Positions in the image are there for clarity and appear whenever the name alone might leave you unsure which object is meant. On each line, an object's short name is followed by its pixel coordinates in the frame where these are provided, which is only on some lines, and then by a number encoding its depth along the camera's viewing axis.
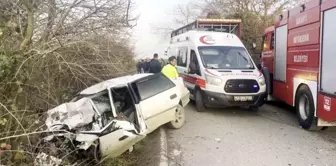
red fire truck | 7.24
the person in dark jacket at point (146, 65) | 17.20
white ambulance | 10.14
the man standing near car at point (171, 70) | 10.06
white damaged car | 5.89
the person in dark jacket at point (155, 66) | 13.40
